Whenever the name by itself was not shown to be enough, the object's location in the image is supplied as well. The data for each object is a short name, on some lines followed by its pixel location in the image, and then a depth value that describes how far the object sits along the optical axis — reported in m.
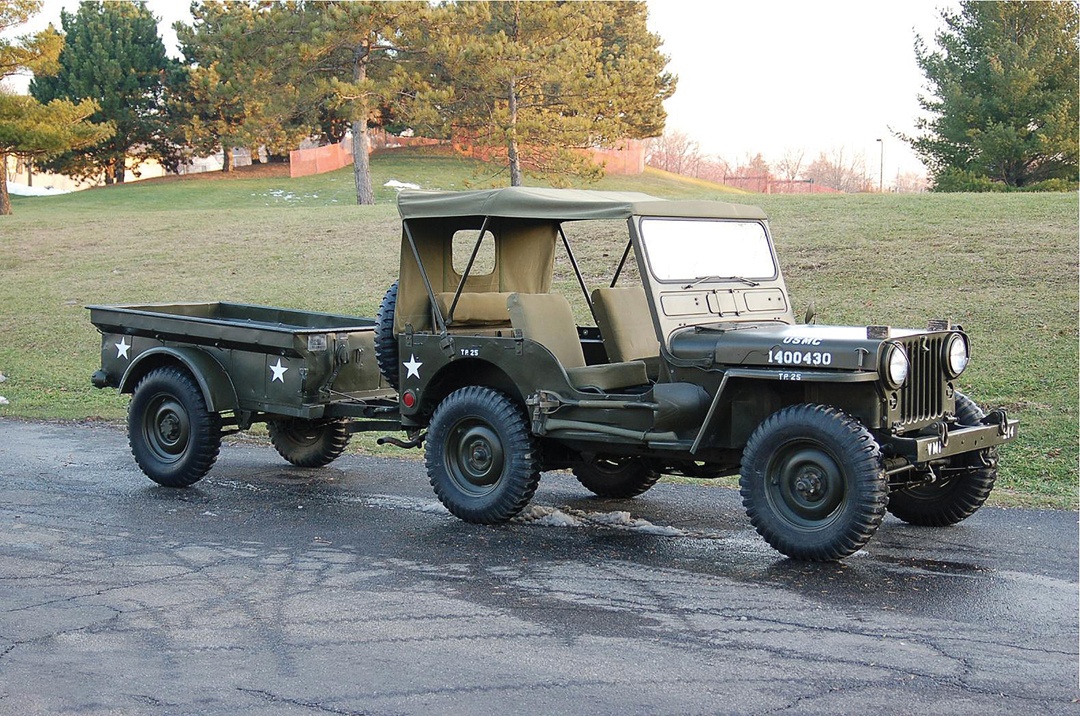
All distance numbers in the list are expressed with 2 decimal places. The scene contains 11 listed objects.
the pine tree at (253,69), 35.88
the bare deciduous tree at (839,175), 71.81
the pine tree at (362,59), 33.84
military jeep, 6.44
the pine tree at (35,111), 32.12
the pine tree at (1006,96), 35.75
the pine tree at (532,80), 34.06
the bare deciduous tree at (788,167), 71.38
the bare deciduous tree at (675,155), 77.69
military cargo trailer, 8.62
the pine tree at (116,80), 50.88
